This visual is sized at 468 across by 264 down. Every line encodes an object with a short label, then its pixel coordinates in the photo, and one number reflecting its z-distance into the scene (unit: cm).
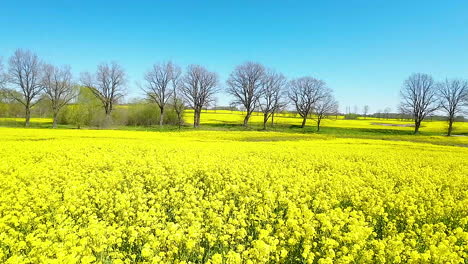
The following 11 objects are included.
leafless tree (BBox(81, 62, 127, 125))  4881
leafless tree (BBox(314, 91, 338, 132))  5438
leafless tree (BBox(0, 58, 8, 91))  4161
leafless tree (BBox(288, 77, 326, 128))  5803
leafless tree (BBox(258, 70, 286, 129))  5241
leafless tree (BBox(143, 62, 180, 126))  5053
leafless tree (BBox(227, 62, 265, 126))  5284
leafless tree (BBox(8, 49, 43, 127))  4297
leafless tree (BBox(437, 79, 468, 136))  5159
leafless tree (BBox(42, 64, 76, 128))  4481
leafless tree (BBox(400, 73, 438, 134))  5517
